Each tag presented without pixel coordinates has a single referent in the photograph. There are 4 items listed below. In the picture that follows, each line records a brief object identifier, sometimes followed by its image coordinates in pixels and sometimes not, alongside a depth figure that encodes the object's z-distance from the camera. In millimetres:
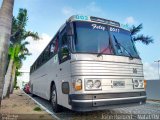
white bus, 3578
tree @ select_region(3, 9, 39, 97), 13895
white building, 44677
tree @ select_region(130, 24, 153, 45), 11827
